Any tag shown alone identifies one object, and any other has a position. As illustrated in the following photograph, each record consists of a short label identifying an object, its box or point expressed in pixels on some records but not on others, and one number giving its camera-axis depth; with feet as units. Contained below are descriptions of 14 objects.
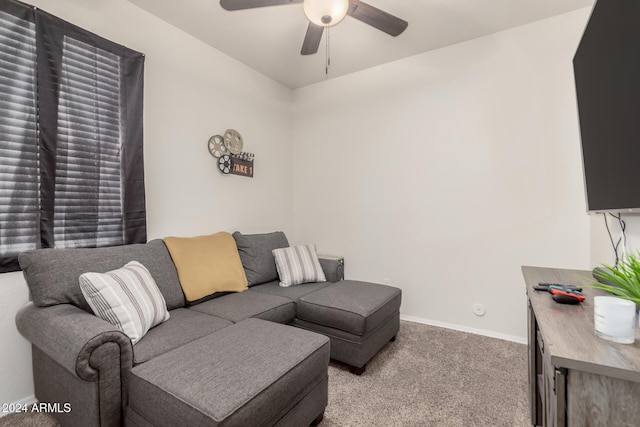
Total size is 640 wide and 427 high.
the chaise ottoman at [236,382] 3.45
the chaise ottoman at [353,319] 6.54
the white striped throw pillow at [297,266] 8.83
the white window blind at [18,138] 5.32
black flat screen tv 3.35
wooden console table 2.25
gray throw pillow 8.79
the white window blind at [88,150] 6.05
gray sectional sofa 3.69
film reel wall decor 9.32
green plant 2.68
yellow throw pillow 7.09
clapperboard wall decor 9.90
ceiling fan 5.33
